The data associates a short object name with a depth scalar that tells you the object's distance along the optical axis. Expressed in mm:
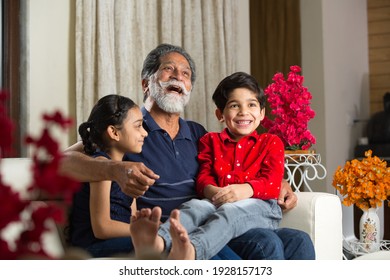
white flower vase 2408
